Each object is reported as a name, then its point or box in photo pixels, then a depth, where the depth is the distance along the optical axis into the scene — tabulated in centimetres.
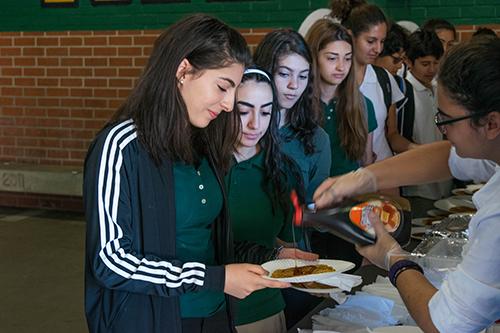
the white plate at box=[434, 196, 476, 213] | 397
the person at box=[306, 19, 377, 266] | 352
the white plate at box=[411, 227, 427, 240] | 337
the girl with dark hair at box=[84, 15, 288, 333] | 189
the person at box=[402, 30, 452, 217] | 490
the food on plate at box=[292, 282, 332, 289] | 224
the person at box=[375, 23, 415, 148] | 472
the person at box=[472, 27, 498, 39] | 483
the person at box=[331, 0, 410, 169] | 431
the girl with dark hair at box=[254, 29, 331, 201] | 296
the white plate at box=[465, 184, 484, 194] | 447
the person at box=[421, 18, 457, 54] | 555
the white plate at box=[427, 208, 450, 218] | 388
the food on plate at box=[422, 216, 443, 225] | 367
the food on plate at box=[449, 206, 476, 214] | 384
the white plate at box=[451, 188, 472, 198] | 445
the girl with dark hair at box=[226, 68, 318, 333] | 242
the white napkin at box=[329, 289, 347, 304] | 241
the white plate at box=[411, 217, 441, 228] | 362
